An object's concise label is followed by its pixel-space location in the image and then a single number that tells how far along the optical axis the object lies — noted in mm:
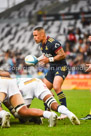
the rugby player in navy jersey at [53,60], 16016
